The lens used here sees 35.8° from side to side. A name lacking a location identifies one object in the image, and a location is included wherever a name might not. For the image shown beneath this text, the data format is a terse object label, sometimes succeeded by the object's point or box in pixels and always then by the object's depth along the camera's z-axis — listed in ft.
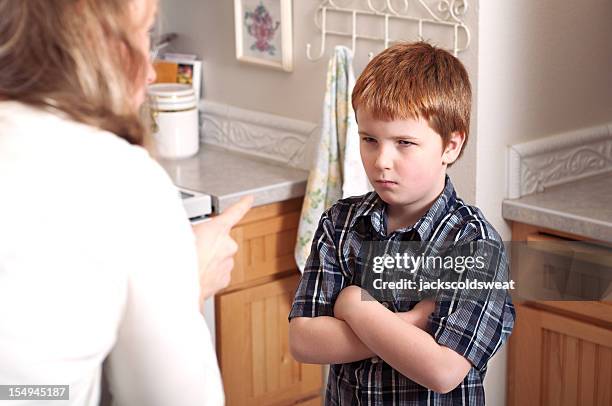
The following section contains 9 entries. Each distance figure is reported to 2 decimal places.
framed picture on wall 8.20
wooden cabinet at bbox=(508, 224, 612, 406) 6.64
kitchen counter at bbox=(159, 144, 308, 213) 7.75
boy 4.47
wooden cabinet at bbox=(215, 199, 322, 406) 7.85
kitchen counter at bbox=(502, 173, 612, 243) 6.48
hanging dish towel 7.36
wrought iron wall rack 6.75
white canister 8.76
